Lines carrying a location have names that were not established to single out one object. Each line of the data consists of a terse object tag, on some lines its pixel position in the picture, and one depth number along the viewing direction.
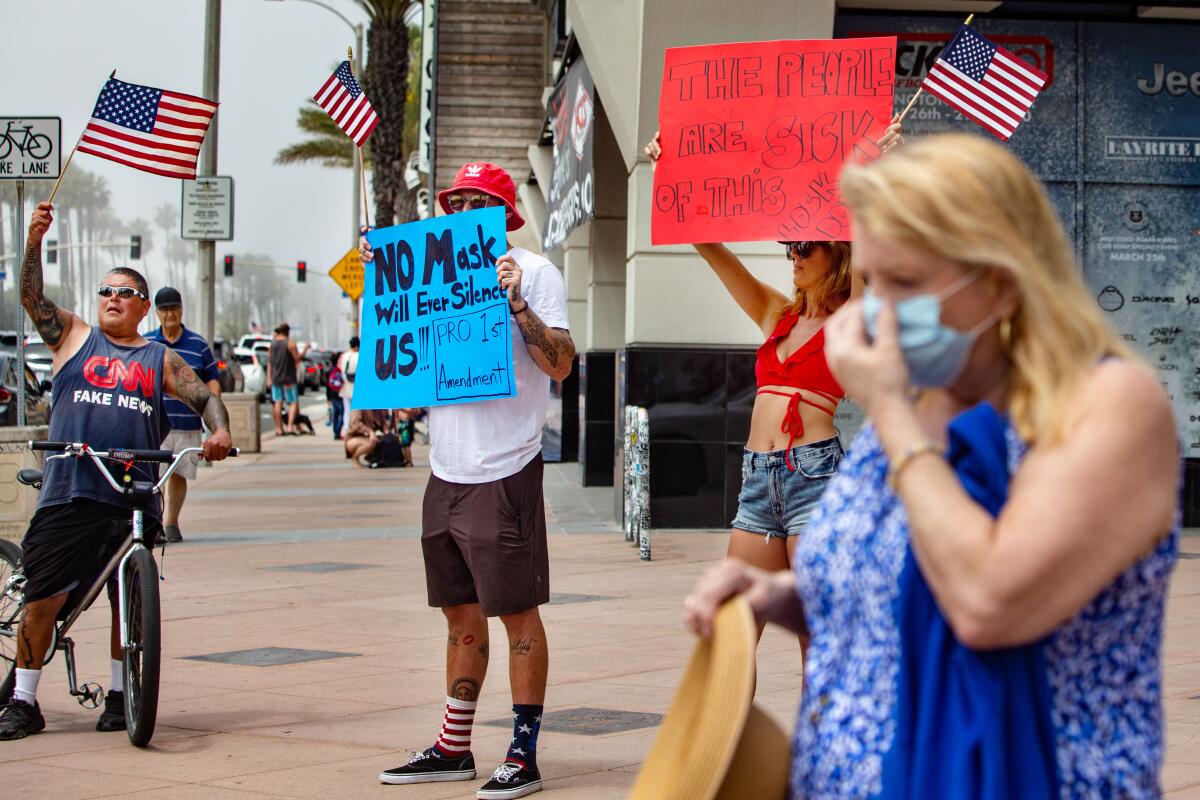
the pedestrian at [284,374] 30.48
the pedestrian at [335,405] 29.20
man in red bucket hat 5.19
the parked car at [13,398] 24.81
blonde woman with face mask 1.87
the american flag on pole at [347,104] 7.68
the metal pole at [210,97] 22.80
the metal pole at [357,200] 45.78
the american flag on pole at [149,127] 8.89
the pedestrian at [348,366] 24.84
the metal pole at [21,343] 10.53
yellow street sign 32.66
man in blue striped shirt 12.02
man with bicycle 6.28
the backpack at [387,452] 21.70
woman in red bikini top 5.02
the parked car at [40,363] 36.16
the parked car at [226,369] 29.80
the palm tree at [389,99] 37.56
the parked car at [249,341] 69.18
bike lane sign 11.77
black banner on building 14.80
